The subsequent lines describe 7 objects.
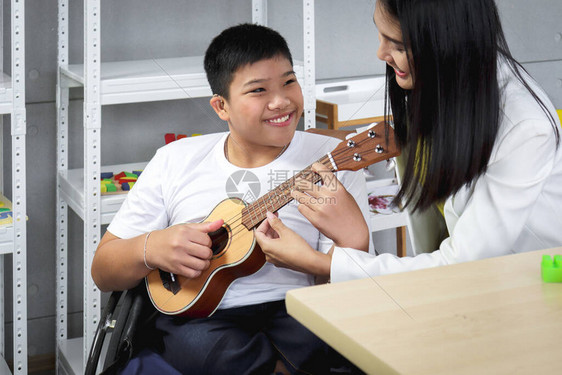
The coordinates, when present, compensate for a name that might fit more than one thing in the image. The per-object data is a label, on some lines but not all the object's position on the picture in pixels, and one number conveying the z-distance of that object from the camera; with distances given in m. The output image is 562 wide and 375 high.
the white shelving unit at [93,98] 1.78
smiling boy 1.31
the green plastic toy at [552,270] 0.78
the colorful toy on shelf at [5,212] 1.81
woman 1.08
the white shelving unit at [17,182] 1.71
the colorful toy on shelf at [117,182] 1.87
